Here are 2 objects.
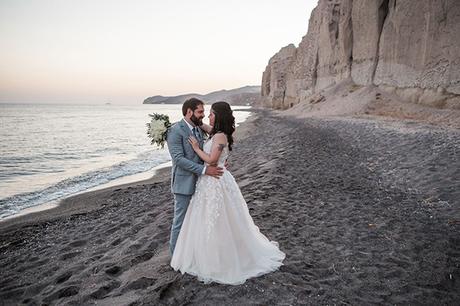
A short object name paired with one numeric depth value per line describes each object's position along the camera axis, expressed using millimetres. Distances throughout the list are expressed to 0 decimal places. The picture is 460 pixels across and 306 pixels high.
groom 4246
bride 4148
